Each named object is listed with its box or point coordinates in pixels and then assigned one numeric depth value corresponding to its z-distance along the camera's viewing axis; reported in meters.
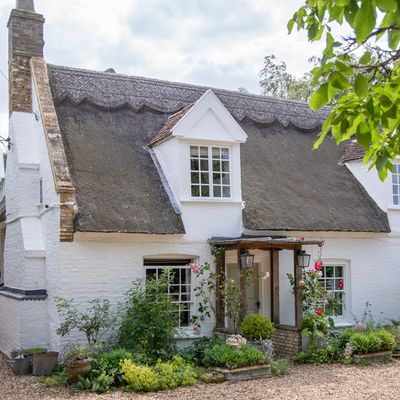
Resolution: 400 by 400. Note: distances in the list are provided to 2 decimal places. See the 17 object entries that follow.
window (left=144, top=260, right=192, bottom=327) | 13.62
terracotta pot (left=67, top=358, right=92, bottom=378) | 10.48
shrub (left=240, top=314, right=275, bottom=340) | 12.41
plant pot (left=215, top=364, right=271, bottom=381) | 10.90
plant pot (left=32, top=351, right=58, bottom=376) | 11.66
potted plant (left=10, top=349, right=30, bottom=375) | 11.83
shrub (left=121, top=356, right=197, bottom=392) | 10.19
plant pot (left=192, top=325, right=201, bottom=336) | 13.49
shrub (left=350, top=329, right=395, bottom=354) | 12.72
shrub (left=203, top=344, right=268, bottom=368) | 11.10
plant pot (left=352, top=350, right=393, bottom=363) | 12.52
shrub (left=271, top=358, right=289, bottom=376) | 11.35
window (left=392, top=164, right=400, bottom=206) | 17.09
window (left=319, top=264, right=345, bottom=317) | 15.80
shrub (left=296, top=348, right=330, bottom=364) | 12.57
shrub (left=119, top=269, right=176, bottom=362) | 11.70
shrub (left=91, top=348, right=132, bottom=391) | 10.56
